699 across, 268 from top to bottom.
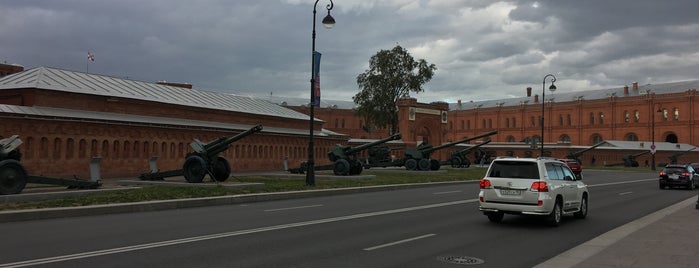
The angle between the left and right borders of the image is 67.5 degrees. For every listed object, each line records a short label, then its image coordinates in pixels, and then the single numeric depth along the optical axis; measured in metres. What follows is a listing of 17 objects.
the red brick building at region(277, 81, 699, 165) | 68.81
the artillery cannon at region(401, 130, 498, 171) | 42.69
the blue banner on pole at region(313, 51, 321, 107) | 24.66
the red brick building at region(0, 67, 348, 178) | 24.34
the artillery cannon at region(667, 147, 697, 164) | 73.06
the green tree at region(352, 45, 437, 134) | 70.06
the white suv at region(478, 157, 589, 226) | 11.63
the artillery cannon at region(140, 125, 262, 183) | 22.05
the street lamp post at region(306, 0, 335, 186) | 23.67
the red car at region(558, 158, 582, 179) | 40.49
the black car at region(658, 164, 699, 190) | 28.14
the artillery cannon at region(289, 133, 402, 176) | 31.67
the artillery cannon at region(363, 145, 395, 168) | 42.09
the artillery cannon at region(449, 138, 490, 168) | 51.00
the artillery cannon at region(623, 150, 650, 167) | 73.12
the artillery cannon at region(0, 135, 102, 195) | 15.37
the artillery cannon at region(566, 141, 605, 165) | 63.80
